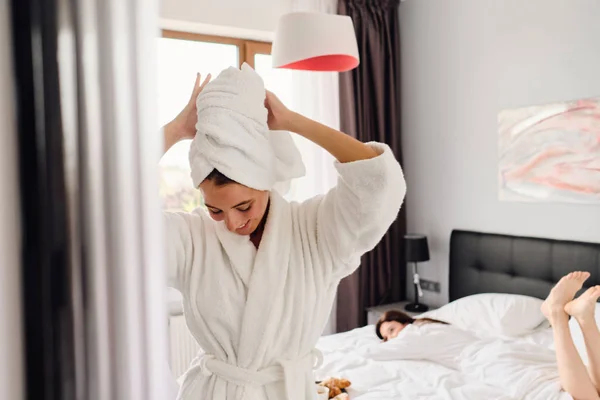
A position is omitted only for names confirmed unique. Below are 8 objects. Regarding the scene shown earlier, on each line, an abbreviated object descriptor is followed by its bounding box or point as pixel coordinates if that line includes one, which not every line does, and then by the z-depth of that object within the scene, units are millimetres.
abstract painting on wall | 2750
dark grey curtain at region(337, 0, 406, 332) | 3729
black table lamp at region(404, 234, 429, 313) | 3520
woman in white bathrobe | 979
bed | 2104
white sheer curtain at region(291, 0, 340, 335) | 3535
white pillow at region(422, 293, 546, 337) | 2709
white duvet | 2064
